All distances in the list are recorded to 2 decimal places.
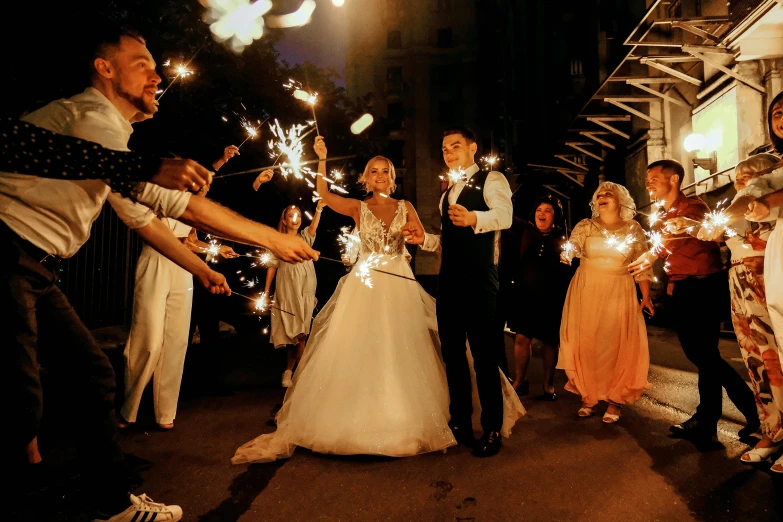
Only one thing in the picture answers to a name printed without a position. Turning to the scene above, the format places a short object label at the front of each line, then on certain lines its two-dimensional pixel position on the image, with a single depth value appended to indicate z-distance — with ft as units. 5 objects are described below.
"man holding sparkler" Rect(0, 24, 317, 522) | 7.51
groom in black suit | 13.41
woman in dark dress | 20.61
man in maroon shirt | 13.52
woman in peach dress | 16.43
